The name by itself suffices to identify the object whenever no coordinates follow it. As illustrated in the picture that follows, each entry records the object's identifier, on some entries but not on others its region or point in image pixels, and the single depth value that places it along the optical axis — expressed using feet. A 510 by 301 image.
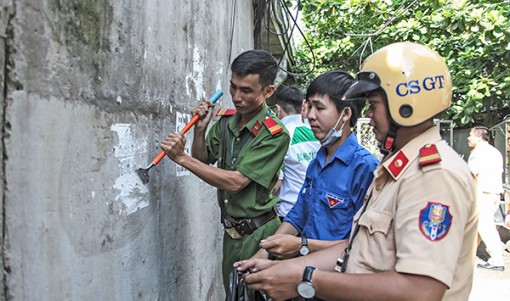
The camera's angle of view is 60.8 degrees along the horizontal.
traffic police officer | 3.97
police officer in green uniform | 7.59
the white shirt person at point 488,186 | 20.49
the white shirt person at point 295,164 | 11.66
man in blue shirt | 6.57
